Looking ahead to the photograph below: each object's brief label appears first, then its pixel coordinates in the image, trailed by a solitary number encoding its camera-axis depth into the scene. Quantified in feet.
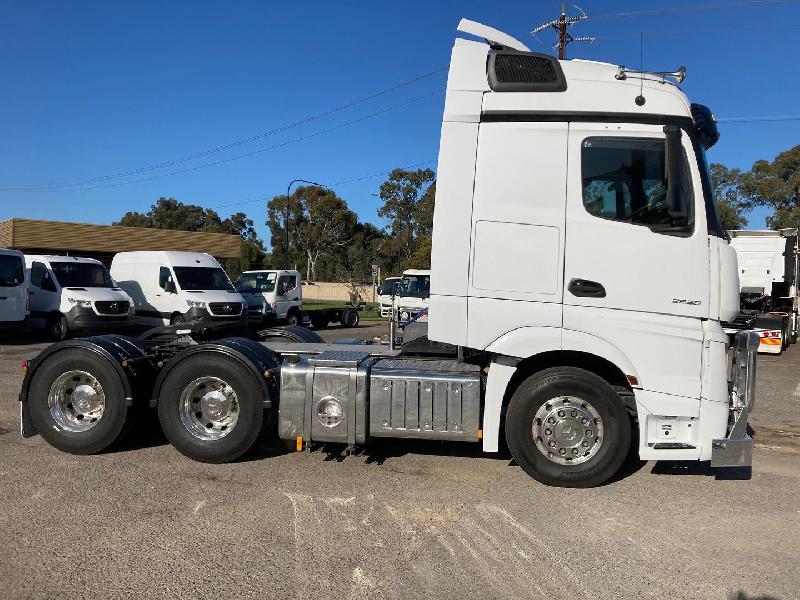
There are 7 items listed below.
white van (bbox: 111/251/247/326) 58.75
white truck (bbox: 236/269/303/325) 69.77
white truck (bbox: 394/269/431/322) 67.46
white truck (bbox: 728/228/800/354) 65.31
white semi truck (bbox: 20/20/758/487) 16.02
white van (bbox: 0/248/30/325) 52.54
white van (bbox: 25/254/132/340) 55.83
